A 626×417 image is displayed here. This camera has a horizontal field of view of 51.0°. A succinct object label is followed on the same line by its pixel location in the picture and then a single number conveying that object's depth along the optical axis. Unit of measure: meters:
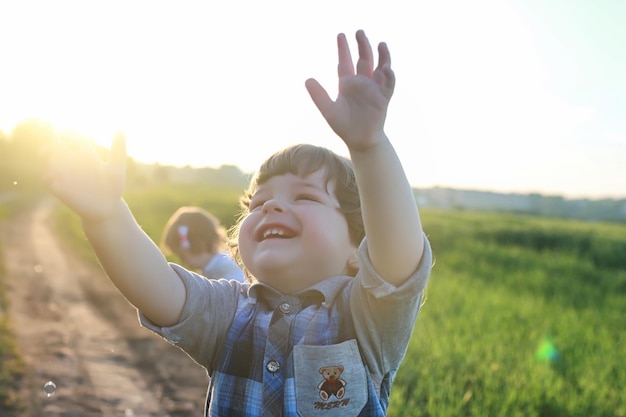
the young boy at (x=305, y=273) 1.54
